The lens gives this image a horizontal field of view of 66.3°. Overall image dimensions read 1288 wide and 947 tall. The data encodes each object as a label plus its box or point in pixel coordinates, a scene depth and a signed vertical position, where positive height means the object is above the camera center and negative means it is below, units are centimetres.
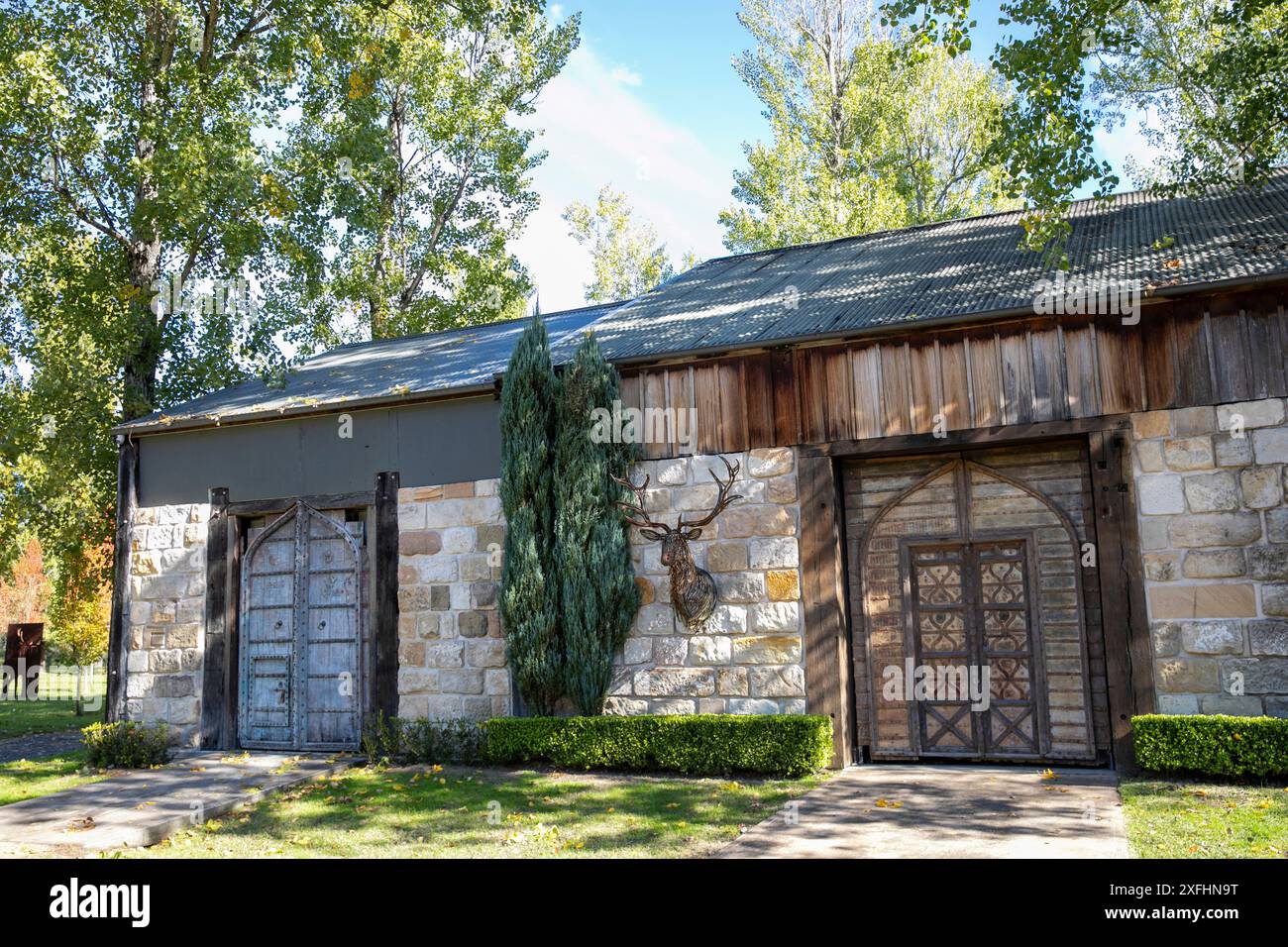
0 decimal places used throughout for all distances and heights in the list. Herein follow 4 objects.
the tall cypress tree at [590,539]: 1016 +57
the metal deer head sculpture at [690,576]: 988 +14
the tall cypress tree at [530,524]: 1027 +77
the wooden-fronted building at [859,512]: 845 +78
